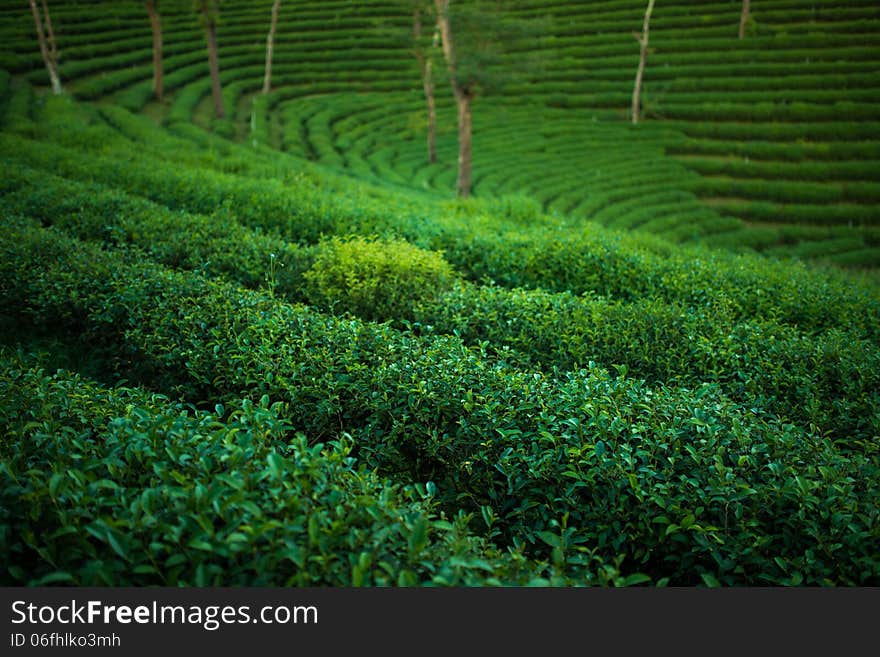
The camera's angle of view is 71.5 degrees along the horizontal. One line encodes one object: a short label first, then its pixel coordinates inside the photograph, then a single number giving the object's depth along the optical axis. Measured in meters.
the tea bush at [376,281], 5.70
